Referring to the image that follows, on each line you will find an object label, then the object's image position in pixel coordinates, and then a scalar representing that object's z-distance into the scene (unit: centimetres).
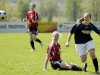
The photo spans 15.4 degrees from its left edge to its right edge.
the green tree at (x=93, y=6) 5759
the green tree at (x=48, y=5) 13425
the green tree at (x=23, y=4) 10442
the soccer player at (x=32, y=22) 1689
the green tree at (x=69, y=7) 9482
